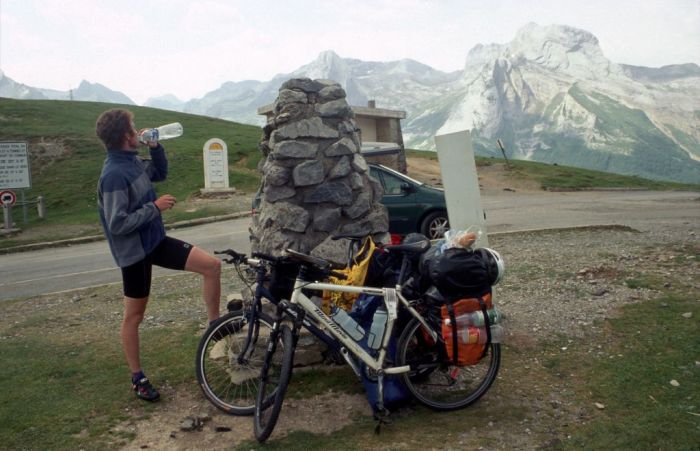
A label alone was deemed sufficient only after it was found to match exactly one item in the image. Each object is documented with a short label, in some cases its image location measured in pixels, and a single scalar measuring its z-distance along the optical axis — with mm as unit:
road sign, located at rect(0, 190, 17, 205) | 18734
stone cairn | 5473
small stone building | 24359
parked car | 11461
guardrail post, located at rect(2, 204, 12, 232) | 19109
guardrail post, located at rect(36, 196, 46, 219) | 21375
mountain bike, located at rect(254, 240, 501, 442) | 3654
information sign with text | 19797
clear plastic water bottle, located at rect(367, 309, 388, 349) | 3812
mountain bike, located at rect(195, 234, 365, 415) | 3832
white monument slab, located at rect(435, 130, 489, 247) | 4875
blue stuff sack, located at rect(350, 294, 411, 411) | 3811
